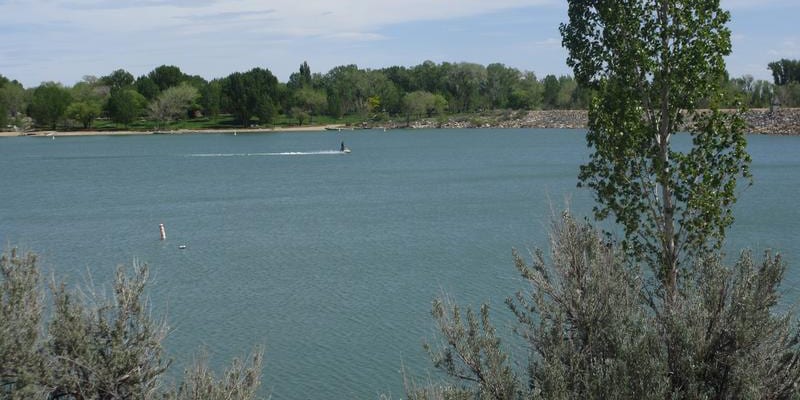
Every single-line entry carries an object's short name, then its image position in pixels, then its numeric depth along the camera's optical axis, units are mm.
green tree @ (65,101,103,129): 158875
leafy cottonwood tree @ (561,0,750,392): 16031
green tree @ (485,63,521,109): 185250
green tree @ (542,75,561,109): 183125
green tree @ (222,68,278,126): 157750
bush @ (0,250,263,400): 12805
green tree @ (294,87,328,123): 171250
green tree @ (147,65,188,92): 181750
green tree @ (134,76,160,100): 171625
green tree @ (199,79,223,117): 164750
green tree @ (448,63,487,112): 183750
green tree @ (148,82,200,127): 163875
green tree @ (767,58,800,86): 163500
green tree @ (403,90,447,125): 175500
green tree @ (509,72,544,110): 179000
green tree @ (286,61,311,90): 191688
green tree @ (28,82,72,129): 159500
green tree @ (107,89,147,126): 157750
